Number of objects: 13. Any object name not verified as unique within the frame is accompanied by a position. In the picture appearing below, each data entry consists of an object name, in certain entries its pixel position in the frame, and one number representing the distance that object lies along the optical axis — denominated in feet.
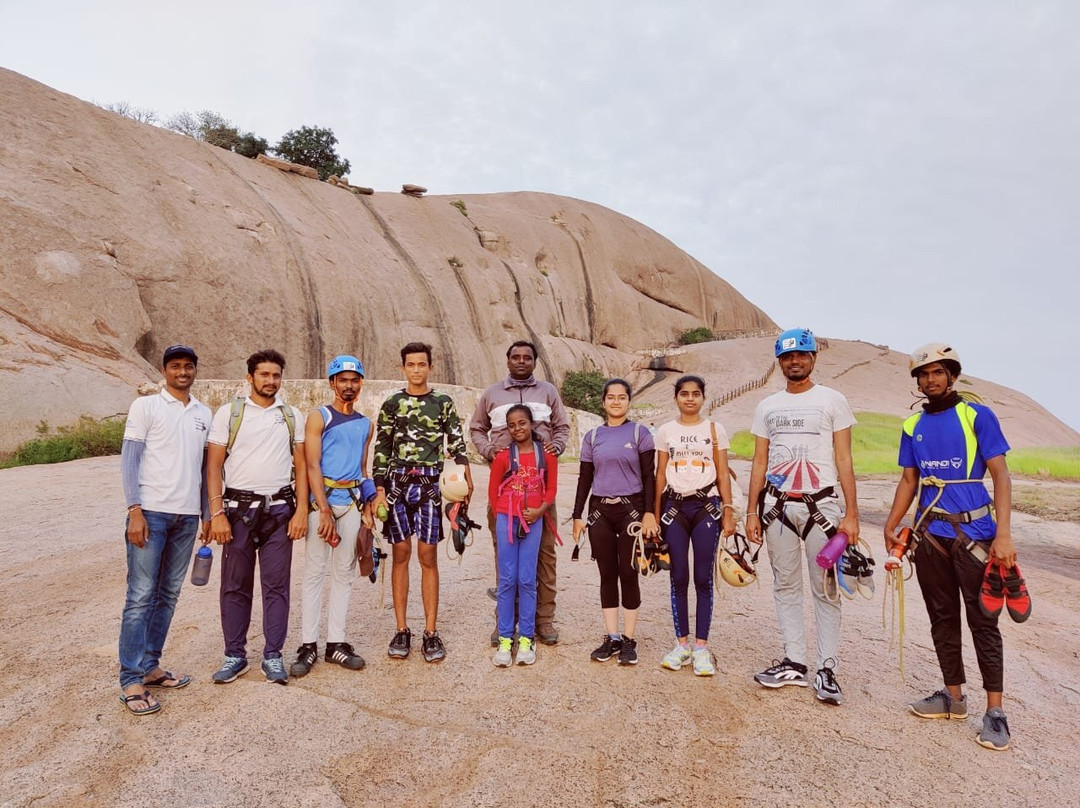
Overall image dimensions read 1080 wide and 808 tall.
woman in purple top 14.58
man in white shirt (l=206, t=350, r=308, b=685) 13.26
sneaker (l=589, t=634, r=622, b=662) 14.79
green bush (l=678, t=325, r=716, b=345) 143.23
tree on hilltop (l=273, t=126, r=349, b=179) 118.73
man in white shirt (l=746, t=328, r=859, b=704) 12.94
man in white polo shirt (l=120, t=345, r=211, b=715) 12.21
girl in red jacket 14.88
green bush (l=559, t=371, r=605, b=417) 100.92
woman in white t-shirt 14.12
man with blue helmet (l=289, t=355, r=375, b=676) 14.07
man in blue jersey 11.59
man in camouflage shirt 14.88
